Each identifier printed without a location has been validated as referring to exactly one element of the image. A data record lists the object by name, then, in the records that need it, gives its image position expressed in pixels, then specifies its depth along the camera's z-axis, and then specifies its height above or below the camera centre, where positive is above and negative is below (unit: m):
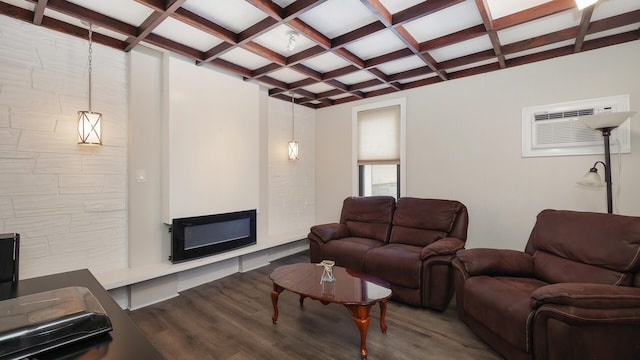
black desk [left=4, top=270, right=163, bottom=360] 0.80 -0.50
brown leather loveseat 2.74 -0.74
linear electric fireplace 3.10 -0.66
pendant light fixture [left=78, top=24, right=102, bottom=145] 2.49 +0.49
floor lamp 2.37 +0.45
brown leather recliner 1.58 -0.76
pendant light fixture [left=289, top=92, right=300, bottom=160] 4.64 +0.51
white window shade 4.19 +0.69
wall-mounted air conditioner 2.68 +0.51
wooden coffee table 2.04 -0.89
